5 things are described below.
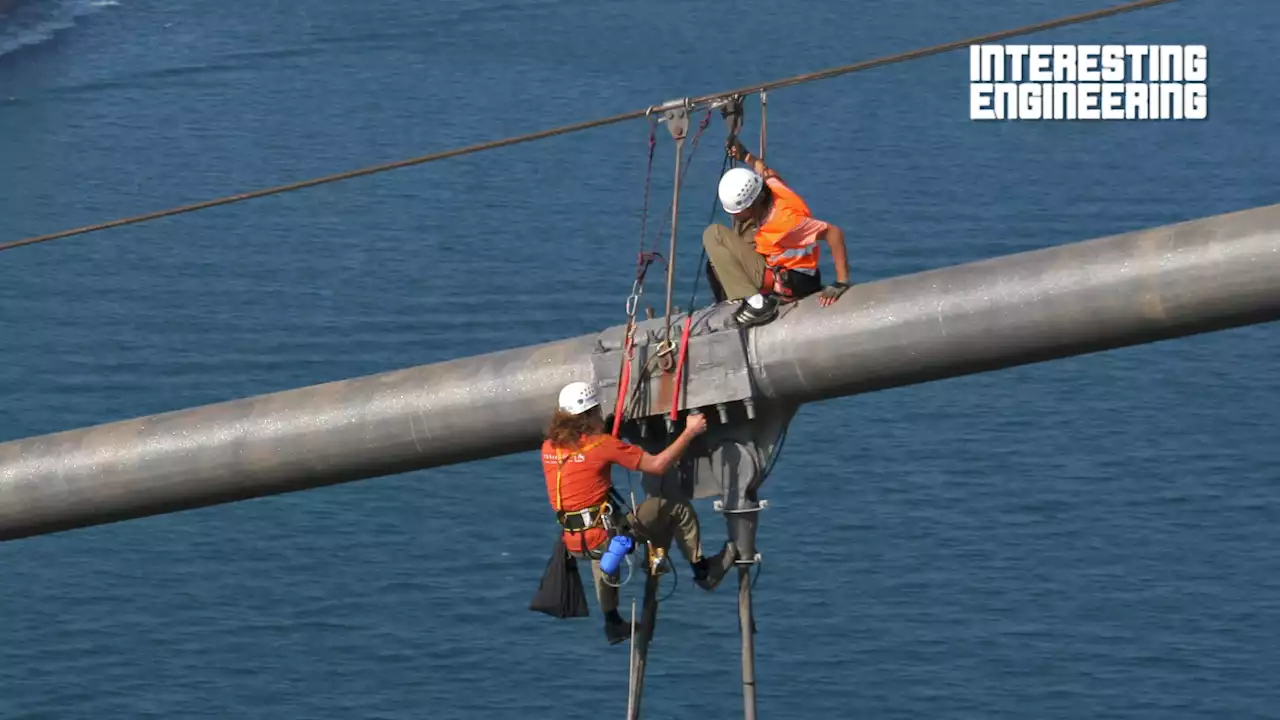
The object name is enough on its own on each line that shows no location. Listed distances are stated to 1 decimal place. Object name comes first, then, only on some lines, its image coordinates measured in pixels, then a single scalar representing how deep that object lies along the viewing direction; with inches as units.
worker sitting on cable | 706.8
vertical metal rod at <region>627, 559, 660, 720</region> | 712.4
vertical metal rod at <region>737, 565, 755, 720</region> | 691.4
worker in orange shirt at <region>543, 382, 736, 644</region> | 673.0
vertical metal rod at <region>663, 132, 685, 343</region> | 652.7
